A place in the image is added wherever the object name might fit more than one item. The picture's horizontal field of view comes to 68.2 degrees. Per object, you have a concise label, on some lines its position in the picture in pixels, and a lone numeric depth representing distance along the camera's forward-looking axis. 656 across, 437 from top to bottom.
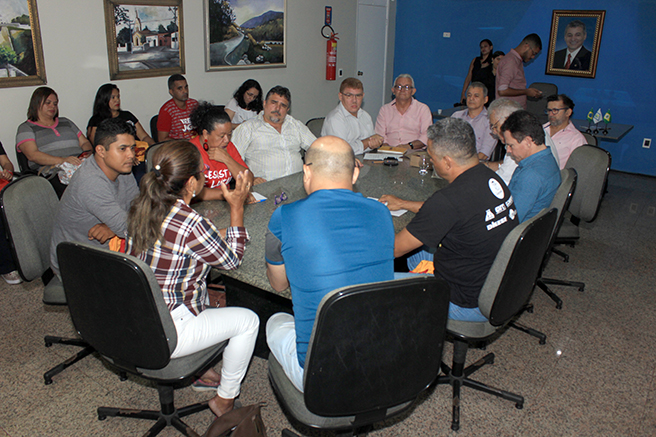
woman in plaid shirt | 1.74
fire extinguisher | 7.07
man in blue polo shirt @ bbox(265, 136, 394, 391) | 1.51
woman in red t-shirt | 2.97
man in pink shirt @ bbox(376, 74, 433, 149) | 4.46
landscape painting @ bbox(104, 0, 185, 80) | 4.65
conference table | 1.95
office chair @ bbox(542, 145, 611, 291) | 3.16
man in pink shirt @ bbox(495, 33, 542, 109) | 5.85
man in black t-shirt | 1.98
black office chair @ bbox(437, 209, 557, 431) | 1.88
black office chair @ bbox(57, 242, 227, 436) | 1.58
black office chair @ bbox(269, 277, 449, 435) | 1.38
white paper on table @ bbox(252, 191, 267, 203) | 2.74
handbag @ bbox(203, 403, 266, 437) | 1.78
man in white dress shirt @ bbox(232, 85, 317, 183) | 3.56
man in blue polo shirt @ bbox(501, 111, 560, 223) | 2.51
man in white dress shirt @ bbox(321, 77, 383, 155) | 4.11
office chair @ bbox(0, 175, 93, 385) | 2.13
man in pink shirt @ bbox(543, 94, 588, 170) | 3.87
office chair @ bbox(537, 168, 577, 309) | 2.52
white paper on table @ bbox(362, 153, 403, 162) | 3.83
